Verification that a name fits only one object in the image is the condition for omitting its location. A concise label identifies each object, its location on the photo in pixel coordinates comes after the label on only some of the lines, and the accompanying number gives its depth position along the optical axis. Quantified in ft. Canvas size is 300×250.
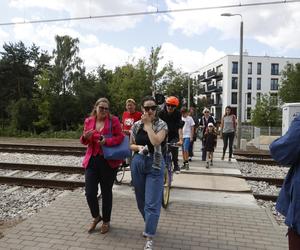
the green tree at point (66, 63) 166.09
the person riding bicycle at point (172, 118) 25.90
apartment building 254.27
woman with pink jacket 17.25
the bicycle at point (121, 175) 27.71
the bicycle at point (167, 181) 21.59
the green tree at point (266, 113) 110.73
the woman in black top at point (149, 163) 15.43
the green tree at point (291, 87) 126.52
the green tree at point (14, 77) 172.96
